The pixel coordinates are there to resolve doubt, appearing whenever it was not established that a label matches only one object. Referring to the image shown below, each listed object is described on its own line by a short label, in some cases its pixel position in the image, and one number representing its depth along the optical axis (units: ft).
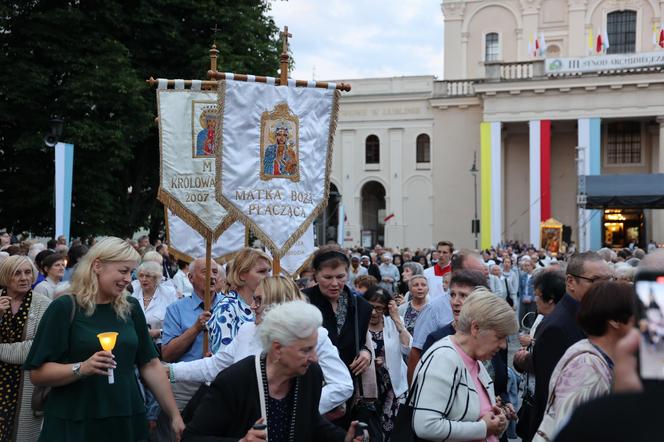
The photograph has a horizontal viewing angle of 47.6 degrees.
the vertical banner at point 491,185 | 130.62
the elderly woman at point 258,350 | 13.96
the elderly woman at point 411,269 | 34.30
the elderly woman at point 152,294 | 25.46
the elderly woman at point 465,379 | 12.65
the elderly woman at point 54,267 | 27.71
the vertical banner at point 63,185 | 50.96
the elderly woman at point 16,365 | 19.49
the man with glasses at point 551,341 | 14.71
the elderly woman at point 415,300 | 26.11
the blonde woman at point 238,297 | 16.69
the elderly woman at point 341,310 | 18.29
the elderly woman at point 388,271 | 58.70
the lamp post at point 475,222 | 119.65
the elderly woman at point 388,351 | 20.80
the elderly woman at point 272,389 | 11.36
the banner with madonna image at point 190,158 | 24.84
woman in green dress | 14.11
